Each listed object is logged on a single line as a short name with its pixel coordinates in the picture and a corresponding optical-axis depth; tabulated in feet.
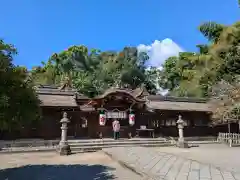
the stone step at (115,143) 40.36
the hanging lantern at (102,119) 47.54
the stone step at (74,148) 38.00
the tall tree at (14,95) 19.15
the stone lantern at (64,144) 35.15
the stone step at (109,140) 41.95
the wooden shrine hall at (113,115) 46.63
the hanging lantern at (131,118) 49.08
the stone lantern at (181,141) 42.90
